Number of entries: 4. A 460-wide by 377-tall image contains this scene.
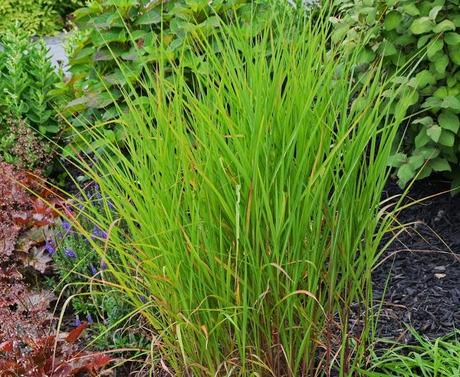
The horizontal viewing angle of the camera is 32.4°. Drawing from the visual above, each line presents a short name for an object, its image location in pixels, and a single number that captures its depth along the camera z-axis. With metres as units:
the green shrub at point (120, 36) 4.37
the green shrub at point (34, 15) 9.86
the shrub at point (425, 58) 3.56
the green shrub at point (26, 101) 4.81
